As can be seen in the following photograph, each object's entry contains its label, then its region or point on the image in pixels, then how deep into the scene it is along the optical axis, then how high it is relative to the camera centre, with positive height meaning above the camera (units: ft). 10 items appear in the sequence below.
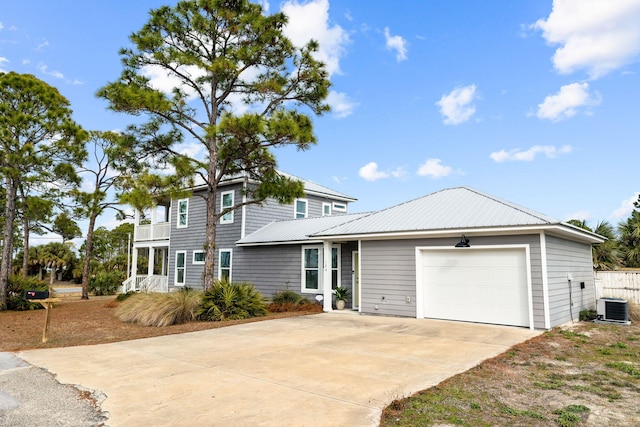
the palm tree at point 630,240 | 67.46 +3.58
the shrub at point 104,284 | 81.68 -4.87
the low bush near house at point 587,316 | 36.89 -5.15
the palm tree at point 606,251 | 57.55 +1.39
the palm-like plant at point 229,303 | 38.04 -4.21
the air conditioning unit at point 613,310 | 33.91 -4.27
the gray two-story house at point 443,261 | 31.94 -0.06
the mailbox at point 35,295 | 28.53 -2.49
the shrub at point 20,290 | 49.11 -3.84
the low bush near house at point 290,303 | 44.87 -5.01
